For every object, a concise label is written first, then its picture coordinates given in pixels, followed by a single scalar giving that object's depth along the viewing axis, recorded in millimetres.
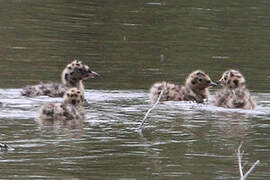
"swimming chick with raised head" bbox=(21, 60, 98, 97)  16125
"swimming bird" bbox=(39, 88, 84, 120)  13273
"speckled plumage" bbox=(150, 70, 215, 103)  15188
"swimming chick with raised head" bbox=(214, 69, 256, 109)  14531
